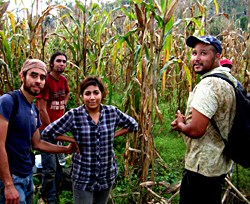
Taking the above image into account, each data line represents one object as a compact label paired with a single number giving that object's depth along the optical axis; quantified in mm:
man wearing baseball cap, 1431
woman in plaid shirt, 1667
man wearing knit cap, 1414
